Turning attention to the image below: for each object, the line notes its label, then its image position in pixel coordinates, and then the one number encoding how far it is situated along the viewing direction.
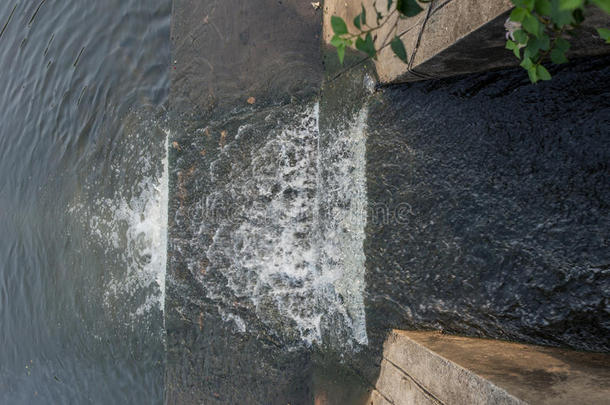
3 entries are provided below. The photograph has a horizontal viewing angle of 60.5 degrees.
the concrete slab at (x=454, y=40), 2.30
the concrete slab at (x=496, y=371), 2.04
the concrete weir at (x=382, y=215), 2.65
